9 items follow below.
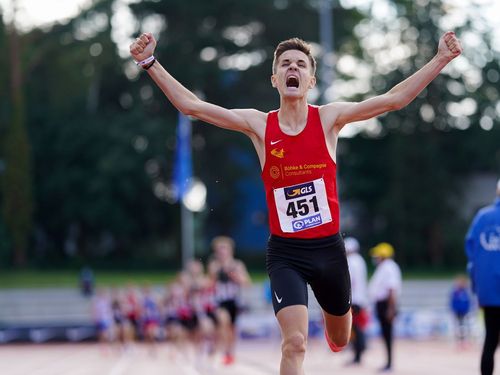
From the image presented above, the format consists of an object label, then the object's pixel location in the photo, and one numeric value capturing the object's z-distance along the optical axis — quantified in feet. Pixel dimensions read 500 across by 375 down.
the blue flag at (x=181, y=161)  118.32
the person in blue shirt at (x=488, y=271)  33.04
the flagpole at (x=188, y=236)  140.69
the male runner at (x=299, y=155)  25.53
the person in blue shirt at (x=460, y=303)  96.48
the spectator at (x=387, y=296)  57.67
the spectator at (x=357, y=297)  60.64
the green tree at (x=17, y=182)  182.50
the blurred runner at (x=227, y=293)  63.10
